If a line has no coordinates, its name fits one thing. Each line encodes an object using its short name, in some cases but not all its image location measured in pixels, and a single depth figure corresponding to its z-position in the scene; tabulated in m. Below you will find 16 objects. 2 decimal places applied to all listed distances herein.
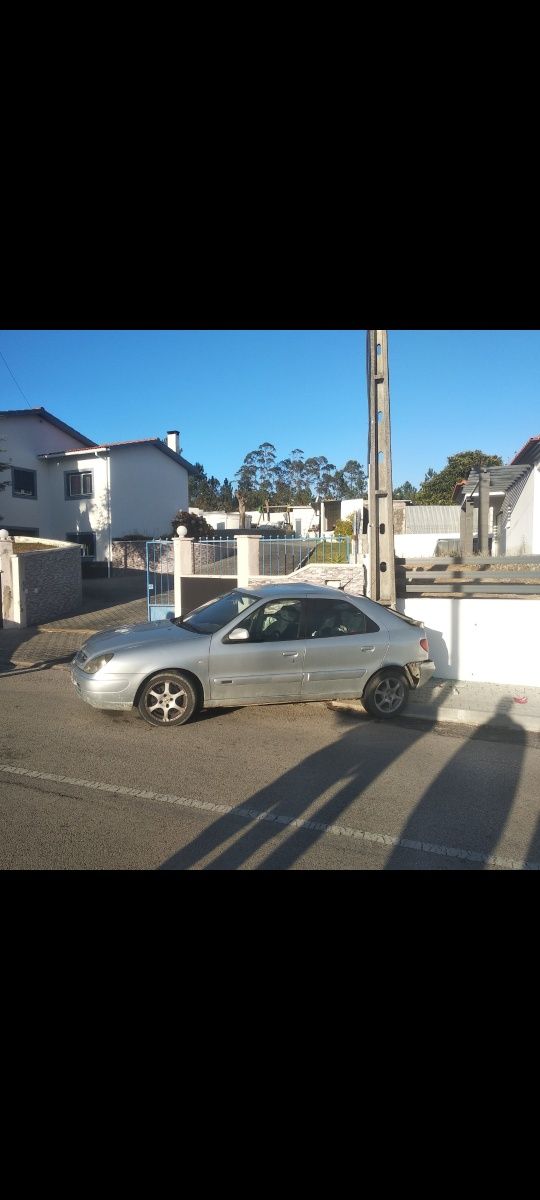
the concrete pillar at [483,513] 15.98
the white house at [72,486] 25.42
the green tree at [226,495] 83.09
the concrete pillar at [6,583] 13.91
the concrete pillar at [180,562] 12.55
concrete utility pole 8.57
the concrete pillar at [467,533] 16.41
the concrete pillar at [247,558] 11.55
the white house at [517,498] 15.36
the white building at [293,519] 41.88
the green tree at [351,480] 90.38
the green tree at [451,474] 54.25
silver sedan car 6.12
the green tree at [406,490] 93.91
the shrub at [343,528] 29.60
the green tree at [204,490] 85.26
